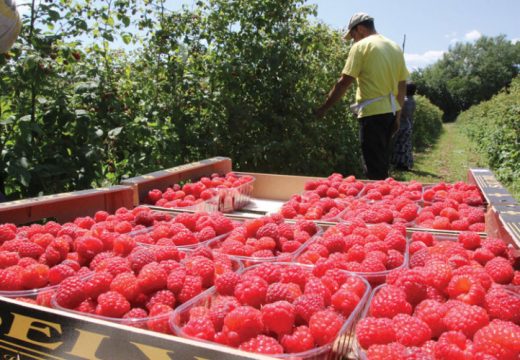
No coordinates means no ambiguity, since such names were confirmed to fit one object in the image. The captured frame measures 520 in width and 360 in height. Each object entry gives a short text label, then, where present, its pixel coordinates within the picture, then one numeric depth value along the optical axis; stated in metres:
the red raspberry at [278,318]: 0.25
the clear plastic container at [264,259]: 0.37
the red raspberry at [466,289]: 0.28
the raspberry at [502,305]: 0.27
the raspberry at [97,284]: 0.30
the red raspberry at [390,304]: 0.27
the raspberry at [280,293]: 0.28
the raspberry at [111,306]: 0.28
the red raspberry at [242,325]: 0.25
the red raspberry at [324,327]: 0.24
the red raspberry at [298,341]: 0.24
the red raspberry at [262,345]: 0.24
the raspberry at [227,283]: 0.30
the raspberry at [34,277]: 0.33
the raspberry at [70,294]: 0.30
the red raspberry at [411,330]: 0.24
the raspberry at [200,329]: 0.25
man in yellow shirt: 2.88
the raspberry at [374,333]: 0.24
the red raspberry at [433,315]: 0.26
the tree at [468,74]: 48.10
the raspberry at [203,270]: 0.32
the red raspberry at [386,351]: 0.22
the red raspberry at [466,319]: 0.25
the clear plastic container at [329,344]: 0.24
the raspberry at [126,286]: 0.30
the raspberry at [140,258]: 0.34
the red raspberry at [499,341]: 0.23
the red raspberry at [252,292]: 0.28
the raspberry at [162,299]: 0.29
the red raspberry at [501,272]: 0.32
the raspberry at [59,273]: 0.33
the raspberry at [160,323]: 0.27
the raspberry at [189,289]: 0.30
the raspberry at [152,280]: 0.31
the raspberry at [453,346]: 0.23
